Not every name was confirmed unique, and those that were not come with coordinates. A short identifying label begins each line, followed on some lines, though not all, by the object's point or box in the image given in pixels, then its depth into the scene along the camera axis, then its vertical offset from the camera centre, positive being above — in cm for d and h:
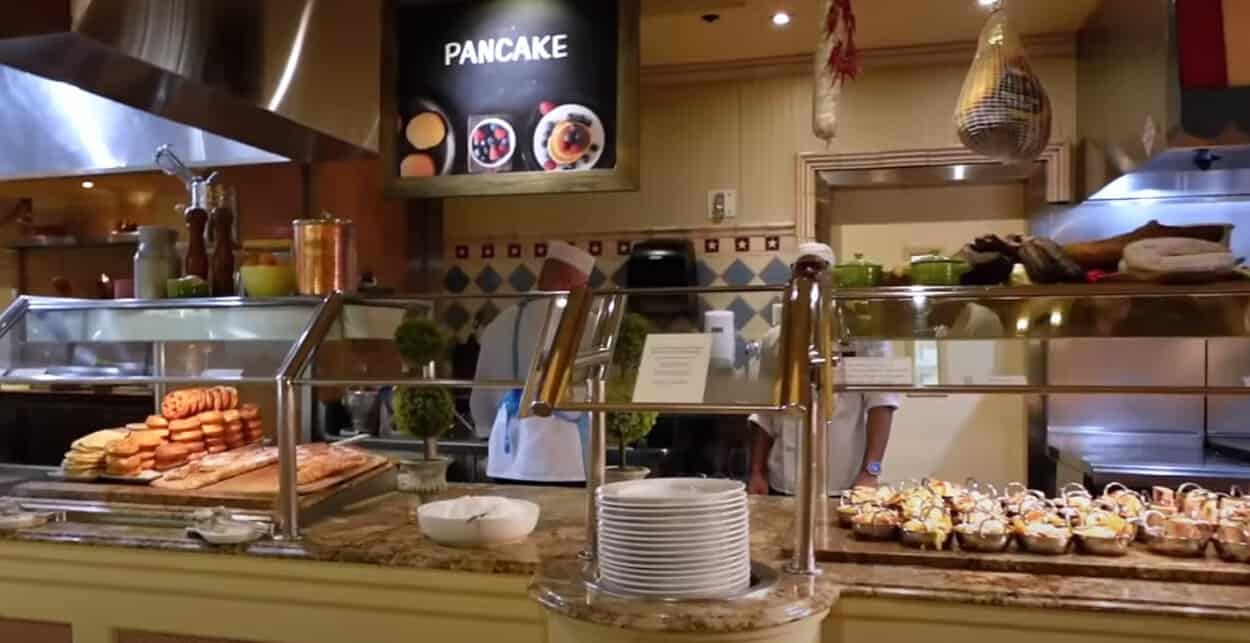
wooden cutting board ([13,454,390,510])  214 -41
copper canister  234 +16
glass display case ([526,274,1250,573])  164 -3
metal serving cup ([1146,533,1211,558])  169 -40
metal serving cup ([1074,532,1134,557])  170 -40
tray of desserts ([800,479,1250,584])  167 -39
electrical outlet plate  442 +54
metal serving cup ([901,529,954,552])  176 -41
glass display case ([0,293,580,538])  200 -11
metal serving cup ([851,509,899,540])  183 -40
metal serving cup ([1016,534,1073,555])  171 -40
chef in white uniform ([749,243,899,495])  352 -48
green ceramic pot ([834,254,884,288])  196 +9
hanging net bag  237 +54
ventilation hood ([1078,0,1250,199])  265 +68
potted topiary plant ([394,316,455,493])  230 -18
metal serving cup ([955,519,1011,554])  173 -40
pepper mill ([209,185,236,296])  243 +20
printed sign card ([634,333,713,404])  169 -9
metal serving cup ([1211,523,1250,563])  165 -39
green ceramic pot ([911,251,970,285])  190 +10
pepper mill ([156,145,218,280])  244 +27
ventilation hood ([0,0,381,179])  184 +57
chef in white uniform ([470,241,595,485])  323 -42
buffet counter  153 -49
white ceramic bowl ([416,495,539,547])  191 -41
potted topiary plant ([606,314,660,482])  184 -13
